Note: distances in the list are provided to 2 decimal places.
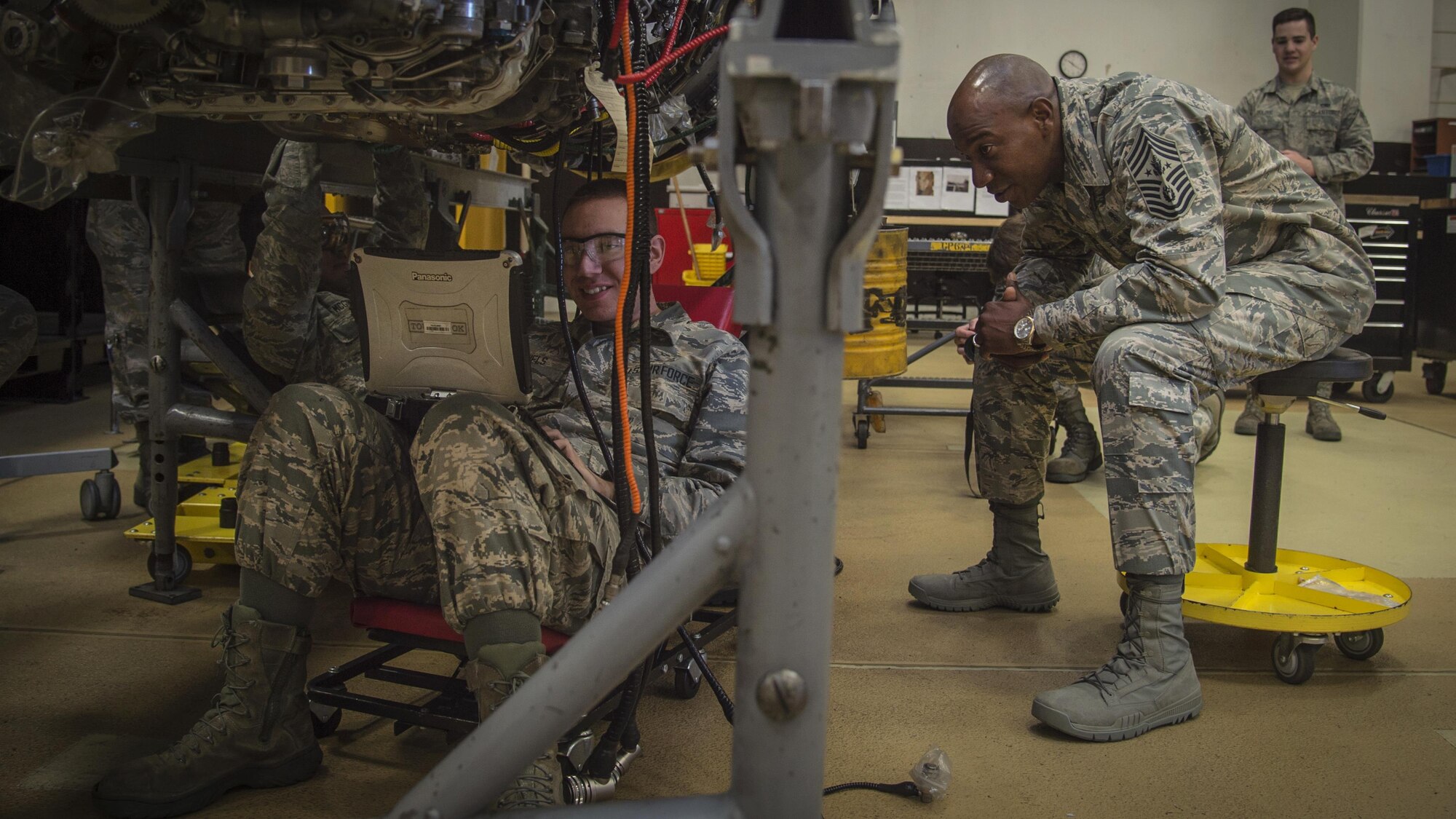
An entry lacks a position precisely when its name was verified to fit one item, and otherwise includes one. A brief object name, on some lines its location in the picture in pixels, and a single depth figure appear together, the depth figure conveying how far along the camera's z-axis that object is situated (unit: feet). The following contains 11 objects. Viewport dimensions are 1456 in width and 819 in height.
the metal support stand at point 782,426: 2.71
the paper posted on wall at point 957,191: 23.04
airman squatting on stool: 5.92
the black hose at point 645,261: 4.37
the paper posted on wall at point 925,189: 23.20
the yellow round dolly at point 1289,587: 6.40
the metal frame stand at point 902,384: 13.09
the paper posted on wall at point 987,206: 22.32
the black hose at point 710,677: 4.94
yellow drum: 12.58
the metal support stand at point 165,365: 6.98
